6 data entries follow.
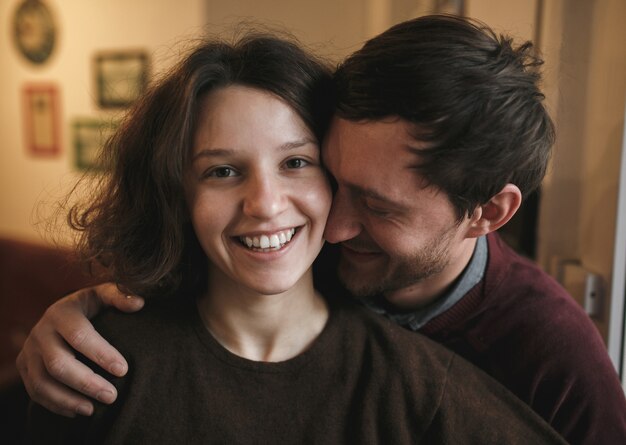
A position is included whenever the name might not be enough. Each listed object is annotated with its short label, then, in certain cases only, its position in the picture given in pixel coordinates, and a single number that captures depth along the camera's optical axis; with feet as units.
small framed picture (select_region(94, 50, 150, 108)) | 11.55
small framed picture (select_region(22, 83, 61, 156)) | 13.21
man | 3.59
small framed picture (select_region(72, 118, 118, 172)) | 12.54
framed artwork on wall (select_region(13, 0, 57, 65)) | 12.97
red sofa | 10.97
